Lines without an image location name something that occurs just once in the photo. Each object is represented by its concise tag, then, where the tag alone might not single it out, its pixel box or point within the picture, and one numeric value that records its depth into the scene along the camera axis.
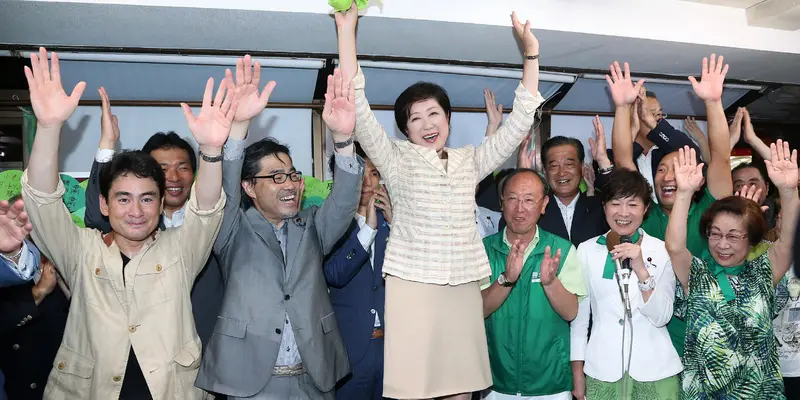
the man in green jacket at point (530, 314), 2.75
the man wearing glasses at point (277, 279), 2.25
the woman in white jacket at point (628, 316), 2.65
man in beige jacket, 2.12
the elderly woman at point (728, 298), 2.65
